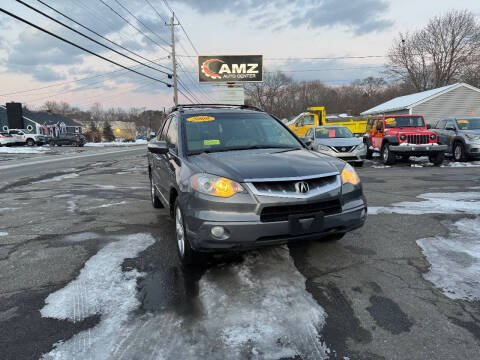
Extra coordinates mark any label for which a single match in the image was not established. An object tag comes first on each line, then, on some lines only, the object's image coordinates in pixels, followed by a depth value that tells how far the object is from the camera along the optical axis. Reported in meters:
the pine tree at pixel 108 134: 65.46
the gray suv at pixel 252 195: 2.78
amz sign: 28.97
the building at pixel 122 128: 91.29
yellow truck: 21.72
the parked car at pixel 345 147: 11.31
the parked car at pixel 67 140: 39.06
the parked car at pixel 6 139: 34.50
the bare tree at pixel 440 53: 45.34
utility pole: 35.53
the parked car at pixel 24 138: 36.06
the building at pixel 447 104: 28.25
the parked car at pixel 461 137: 12.09
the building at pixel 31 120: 52.69
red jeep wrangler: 11.66
